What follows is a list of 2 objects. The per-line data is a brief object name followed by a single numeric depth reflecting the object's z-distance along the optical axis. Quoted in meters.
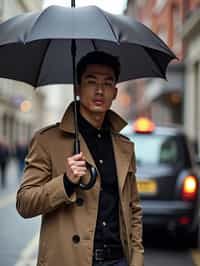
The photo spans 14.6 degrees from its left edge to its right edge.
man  3.36
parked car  9.91
